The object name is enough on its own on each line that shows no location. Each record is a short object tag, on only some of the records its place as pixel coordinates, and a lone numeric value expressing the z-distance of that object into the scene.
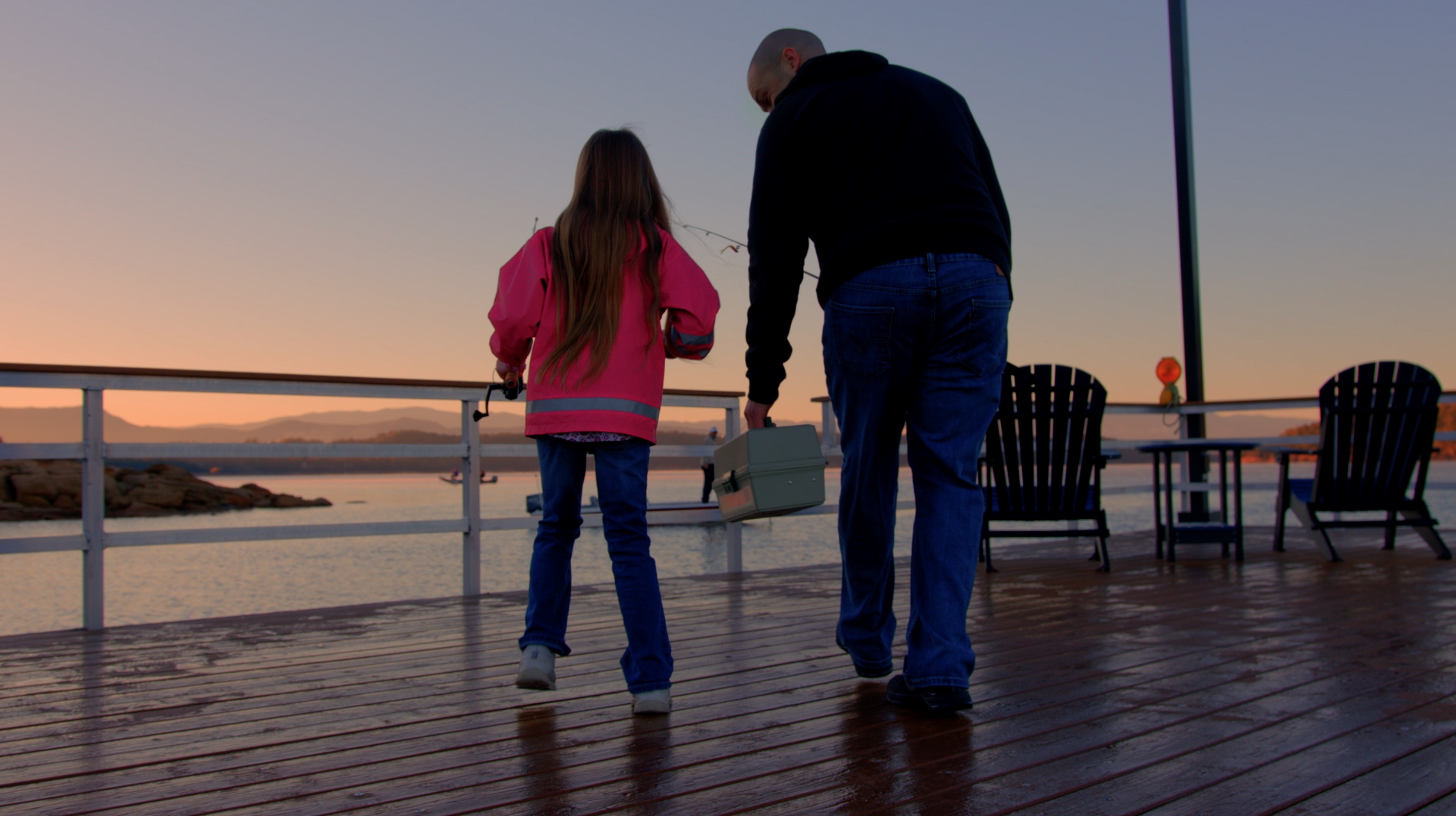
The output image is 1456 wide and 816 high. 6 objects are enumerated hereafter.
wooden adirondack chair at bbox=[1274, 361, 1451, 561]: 4.82
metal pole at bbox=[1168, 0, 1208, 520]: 7.42
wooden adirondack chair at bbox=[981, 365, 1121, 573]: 4.52
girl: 1.91
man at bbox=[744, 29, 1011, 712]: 1.76
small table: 4.78
